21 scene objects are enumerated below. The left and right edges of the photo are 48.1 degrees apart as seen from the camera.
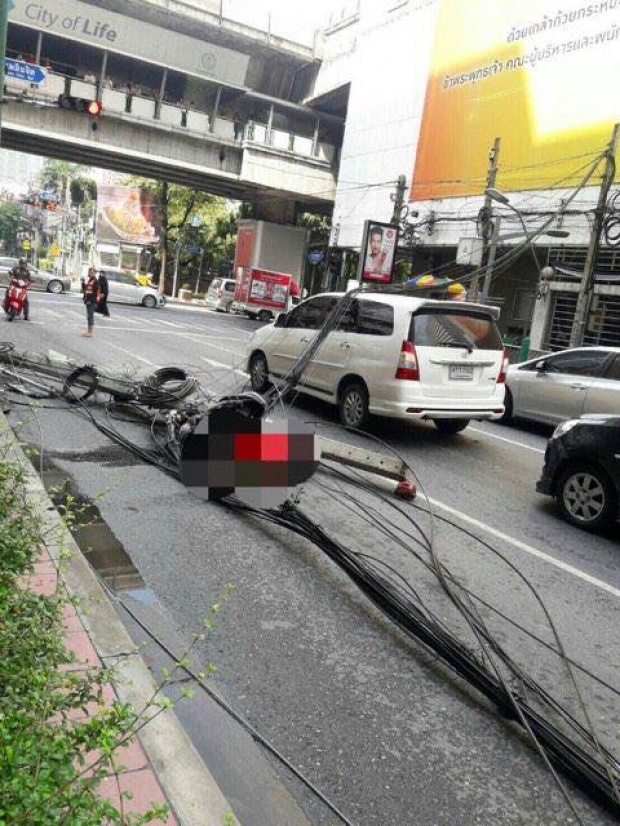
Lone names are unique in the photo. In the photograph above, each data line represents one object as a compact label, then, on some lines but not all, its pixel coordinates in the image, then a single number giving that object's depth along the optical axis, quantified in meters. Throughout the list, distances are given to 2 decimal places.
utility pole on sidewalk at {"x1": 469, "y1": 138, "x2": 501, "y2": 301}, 19.80
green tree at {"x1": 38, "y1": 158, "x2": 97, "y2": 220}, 69.31
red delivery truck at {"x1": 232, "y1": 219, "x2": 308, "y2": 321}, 36.25
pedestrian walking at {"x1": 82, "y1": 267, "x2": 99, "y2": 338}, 16.38
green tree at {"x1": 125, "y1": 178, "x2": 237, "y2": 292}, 48.72
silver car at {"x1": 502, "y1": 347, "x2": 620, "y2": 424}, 10.06
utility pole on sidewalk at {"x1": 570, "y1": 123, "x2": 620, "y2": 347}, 16.72
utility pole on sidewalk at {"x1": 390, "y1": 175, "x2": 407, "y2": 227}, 24.91
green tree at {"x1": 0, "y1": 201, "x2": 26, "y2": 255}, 104.00
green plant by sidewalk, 1.69
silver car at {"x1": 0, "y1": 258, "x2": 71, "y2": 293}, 34.75
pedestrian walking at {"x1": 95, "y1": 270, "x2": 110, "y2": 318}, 17.03
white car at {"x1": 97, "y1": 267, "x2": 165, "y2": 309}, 34.25
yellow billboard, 20.19
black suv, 5.97
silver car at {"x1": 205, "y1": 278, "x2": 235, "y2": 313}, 39.28
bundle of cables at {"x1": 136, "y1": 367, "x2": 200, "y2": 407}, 8.23
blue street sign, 18.28
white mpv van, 8.30
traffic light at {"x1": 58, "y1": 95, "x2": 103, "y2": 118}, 18.27
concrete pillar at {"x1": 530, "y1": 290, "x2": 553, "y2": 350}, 21.86
